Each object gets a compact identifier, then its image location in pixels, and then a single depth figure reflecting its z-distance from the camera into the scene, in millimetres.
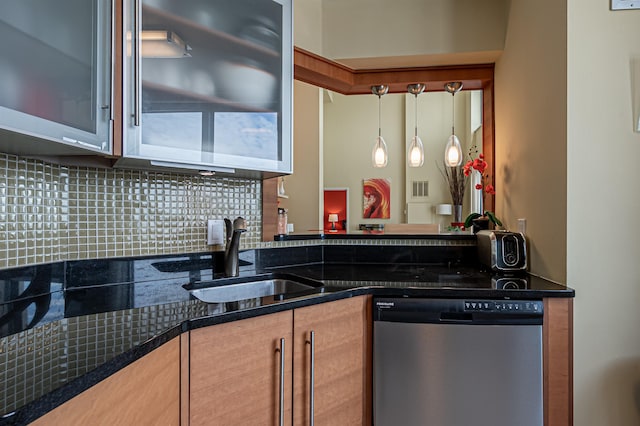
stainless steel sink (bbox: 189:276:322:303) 1577
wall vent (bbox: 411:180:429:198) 7500
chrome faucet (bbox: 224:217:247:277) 1675
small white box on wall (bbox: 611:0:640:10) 1432
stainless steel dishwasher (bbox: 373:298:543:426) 1429
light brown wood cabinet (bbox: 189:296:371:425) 1095
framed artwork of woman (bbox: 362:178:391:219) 7668
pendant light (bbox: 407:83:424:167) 3486
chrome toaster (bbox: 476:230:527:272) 1805
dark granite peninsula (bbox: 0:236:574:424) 705
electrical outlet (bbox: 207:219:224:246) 1794
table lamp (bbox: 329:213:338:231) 7590
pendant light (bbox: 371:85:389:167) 3658
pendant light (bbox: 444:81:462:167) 3216
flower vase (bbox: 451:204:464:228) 4074
